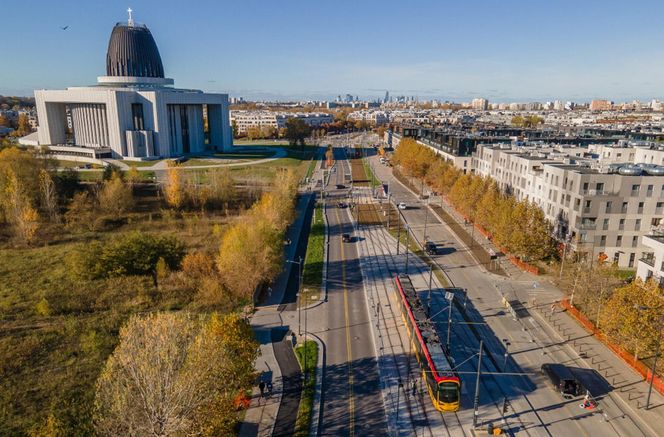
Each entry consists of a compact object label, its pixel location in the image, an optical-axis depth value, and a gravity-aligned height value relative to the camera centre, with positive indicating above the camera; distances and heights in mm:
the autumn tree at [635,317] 34312 -15424
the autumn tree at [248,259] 47031 -15374
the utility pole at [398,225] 65088 -18689
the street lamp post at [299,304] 43019 -19923
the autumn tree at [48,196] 74938 -14515
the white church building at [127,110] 133250 -245
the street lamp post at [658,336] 32138 -15953
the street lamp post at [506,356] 37056 -20118
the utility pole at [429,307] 45206 -19362
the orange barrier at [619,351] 34719 -19934
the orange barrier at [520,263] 57375 -19403
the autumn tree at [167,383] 22688 -14315
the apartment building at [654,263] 41688 -13990
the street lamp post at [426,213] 75806 -19387
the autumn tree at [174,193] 82688 -15187
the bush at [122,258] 52750 -17105
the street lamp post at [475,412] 29075 -19442
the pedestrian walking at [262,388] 33438 -20043
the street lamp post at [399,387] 33931 -20373
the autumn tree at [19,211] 65312 -14894
